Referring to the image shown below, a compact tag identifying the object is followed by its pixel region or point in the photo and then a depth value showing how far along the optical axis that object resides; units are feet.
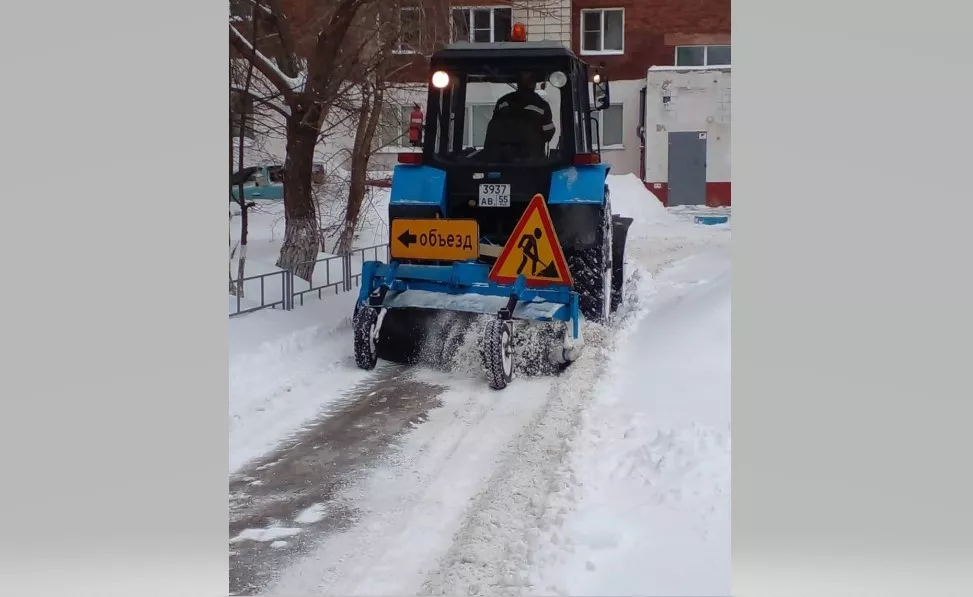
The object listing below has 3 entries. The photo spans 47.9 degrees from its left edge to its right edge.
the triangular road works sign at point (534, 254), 19.12
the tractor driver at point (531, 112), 20.72
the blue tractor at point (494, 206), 19.81
